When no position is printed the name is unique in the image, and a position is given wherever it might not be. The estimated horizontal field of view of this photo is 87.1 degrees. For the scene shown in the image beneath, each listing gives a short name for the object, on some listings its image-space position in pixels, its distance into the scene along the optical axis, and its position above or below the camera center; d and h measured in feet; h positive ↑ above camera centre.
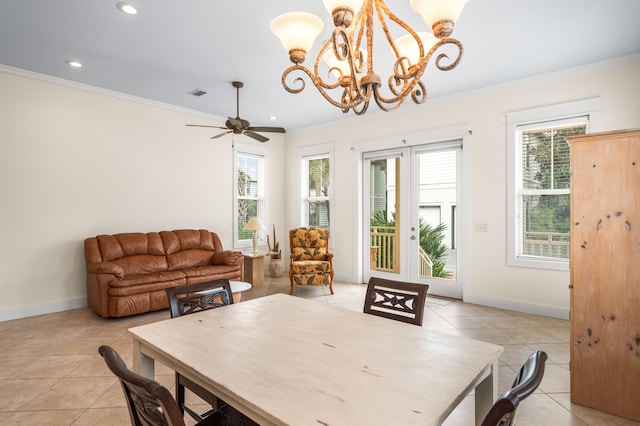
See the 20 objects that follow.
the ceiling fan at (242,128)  13.44 +3.38
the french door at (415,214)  16.12 -0.13
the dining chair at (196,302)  5.76 -1.78
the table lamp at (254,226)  18.93 -0.85
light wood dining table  3.12 -1.82
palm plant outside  16.39 -1.65
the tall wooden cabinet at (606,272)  6.72 -1.24
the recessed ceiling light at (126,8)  8.86 +5.44
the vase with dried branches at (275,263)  20.93 -3.24
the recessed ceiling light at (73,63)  12.27 +5.45
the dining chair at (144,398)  2.91 -1.72
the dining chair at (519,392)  2.57 -1.50
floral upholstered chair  16.71 -2.47
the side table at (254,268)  18.52 -3.18
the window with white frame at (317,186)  20.79 +1.61
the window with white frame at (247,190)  20.56 +1.34
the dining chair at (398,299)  6.15 -1.68
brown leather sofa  12.69 -2.44
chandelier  5.12 +2.94
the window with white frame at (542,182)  12.96 +1.21
